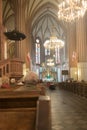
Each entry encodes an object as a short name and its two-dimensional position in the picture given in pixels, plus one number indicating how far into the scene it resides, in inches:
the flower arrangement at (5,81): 281.1
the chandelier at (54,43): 1246.3
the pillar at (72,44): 1219.2
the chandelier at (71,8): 645.4
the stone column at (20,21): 949.8
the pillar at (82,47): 1003.2
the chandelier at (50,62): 1831.9
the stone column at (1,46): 591.2
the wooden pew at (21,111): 81.7
